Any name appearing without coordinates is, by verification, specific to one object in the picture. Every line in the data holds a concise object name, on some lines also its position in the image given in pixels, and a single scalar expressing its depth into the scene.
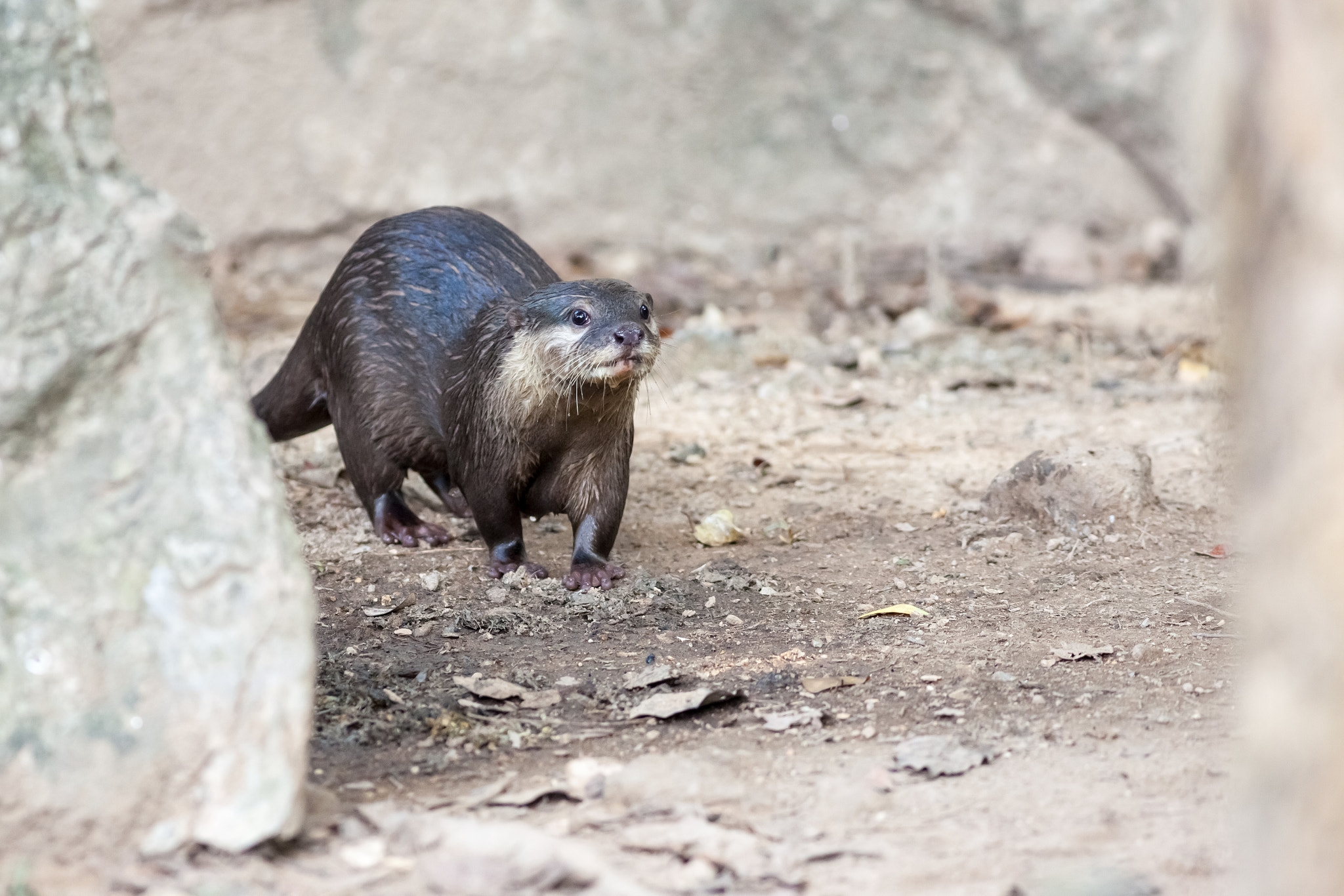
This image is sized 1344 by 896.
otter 7.30
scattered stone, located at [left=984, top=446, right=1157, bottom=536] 7.55
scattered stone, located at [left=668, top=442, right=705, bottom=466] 9.47
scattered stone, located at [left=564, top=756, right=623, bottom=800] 4.54
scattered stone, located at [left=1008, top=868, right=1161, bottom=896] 3.73
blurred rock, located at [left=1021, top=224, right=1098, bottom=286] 13.82
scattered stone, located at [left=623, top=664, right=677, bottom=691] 5.71
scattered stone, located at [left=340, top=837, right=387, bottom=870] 3.93
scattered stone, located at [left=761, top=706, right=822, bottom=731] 5.16
